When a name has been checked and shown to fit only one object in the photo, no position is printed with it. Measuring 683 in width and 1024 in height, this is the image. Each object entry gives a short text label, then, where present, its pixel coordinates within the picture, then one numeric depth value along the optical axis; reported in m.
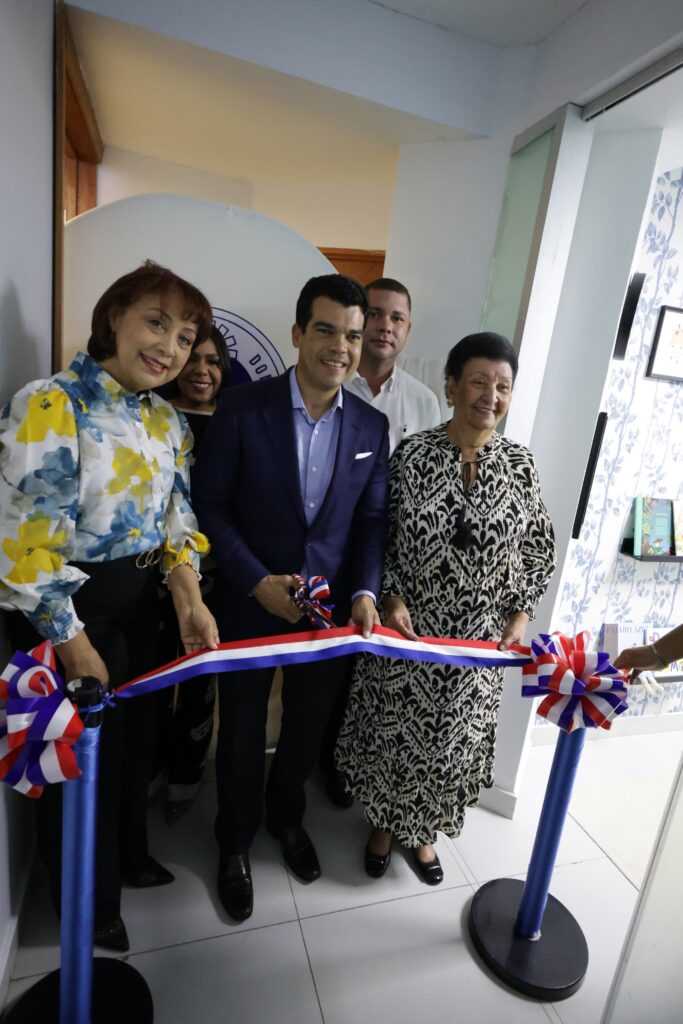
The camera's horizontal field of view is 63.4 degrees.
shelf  2.59
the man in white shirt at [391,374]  2.04
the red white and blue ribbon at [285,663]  0.97
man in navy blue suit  1.45
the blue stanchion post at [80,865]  1.02
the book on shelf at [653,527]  2.60
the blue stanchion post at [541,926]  1.51
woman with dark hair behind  1.73
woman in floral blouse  1.09
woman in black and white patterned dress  1.53
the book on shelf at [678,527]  2.69
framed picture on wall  2.39
